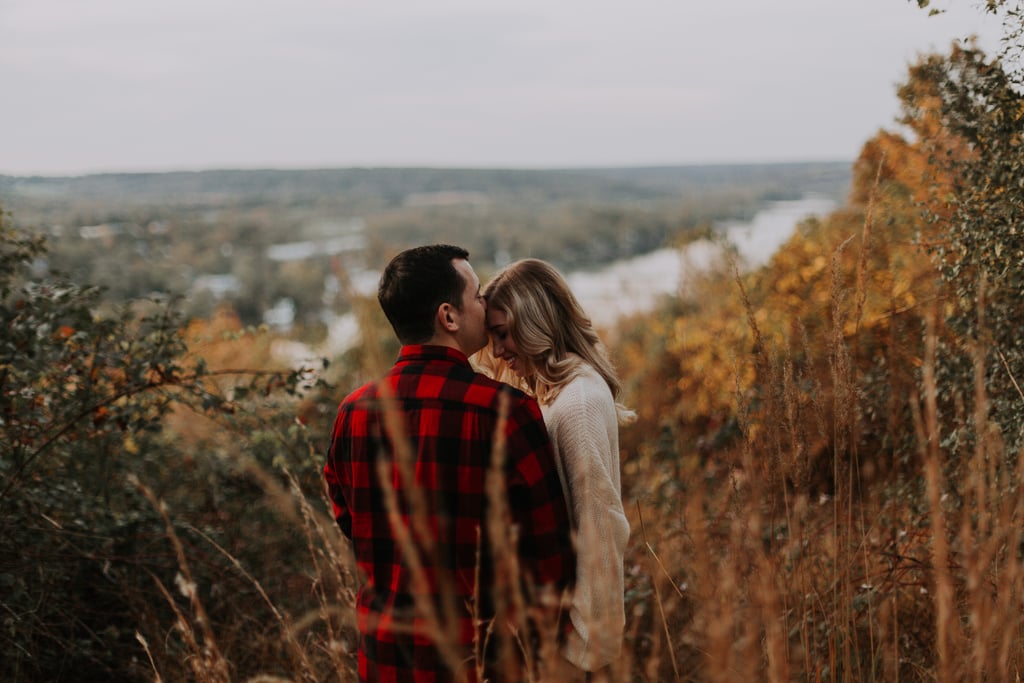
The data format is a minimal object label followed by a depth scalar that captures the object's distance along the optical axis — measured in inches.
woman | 64.8
